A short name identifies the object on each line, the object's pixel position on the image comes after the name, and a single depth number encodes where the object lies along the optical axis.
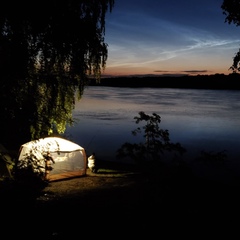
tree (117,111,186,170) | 9.42
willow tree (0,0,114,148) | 6.96
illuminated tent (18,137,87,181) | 12.95
